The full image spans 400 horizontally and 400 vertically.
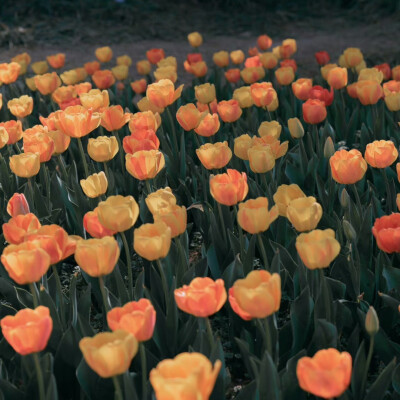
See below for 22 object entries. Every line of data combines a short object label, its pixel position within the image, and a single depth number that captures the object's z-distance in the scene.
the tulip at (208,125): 3.04
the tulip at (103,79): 4.36
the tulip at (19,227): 1.98
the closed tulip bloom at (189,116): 3.03
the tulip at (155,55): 4.95
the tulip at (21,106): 3.47
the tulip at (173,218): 2.00
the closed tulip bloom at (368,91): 3.35
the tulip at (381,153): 2.49
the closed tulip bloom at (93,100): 3.28
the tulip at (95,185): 2.41
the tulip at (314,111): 3.17
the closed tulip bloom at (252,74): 4.12
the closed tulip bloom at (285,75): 3.99
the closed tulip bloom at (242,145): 2.71
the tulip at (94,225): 2.05
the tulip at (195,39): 5.33
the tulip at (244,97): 3.43
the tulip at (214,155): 2.57
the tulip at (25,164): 2.56
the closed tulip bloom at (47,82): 4.00
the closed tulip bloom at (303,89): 3.56
